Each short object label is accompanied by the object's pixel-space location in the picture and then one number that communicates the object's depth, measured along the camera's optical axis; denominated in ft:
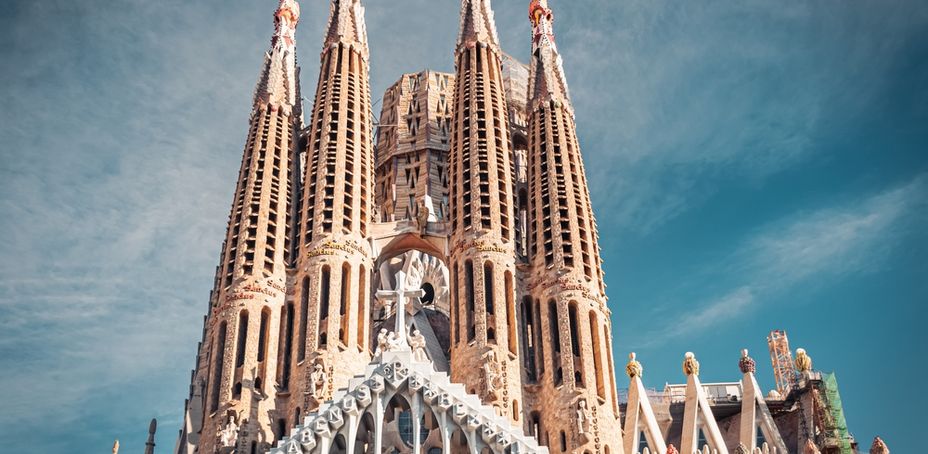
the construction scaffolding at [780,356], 198.36
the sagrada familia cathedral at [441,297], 112.47
